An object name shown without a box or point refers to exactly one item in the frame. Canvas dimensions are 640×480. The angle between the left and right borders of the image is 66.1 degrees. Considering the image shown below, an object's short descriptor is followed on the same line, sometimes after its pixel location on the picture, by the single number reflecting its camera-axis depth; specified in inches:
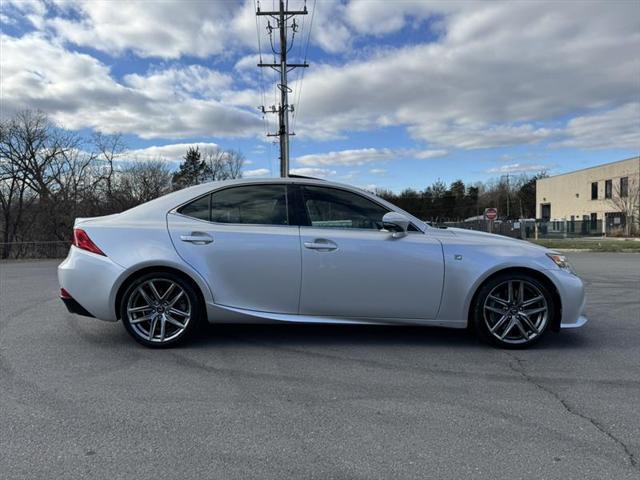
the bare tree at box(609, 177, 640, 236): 1768.0
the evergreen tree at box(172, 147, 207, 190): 2628.0
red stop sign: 1250.0
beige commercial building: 1908.2
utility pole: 1070.4
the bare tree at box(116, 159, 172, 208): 1455.5
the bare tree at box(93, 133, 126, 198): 1396.5
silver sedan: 180.9
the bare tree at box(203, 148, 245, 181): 2640.3
